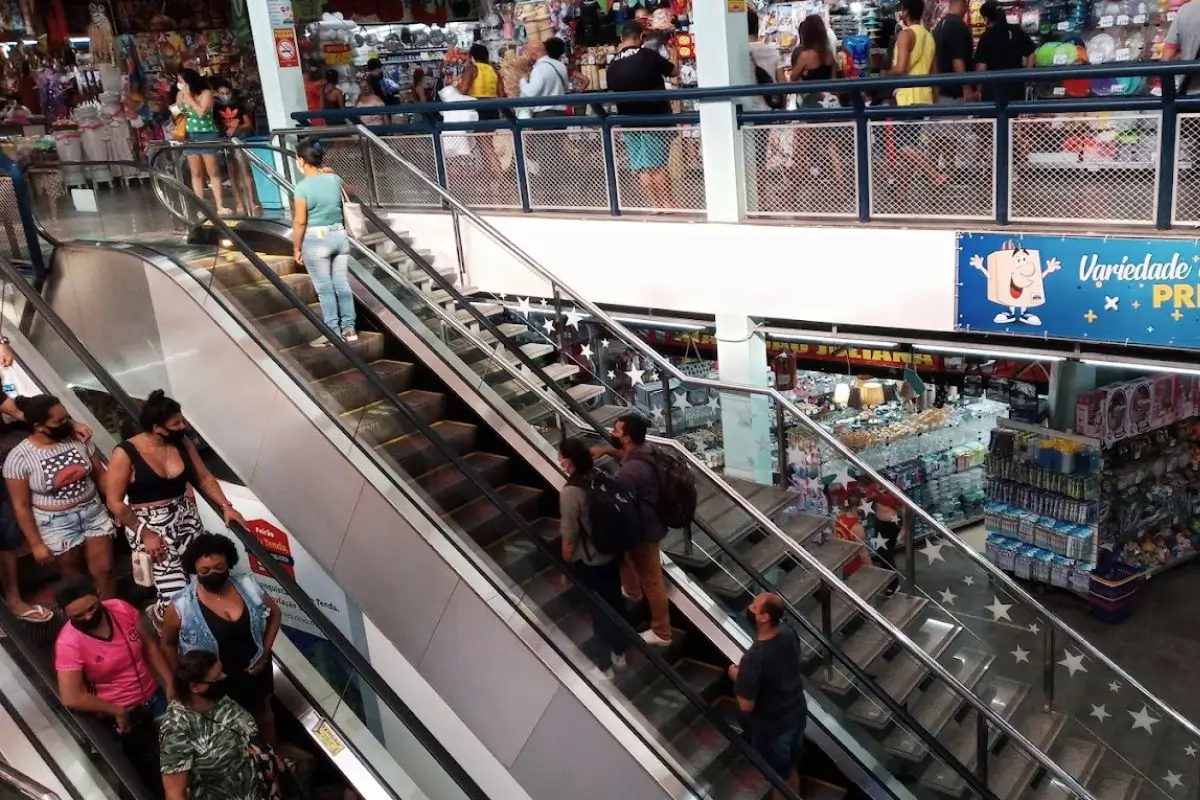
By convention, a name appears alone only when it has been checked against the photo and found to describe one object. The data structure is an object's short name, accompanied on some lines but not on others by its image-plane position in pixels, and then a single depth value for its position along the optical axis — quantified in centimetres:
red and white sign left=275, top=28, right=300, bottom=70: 1033
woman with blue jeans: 691
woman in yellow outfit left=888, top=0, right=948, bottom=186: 768
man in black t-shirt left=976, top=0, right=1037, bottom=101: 779
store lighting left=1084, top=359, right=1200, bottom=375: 617
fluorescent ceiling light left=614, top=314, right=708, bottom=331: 831
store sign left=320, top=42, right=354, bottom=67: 1200
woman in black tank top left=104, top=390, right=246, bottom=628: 502
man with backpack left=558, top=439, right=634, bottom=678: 561
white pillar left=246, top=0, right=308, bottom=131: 1030
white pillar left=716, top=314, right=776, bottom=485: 694
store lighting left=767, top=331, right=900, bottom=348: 730
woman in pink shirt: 426
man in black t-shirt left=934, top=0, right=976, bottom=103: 767
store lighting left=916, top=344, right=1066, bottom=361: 666
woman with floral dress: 397
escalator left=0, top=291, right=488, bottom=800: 438
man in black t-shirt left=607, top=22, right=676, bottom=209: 820
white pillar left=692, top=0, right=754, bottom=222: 771
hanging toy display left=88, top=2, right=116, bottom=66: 1244
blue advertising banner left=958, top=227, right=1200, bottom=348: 600
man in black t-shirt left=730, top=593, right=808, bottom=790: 527
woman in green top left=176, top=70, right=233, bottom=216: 948
